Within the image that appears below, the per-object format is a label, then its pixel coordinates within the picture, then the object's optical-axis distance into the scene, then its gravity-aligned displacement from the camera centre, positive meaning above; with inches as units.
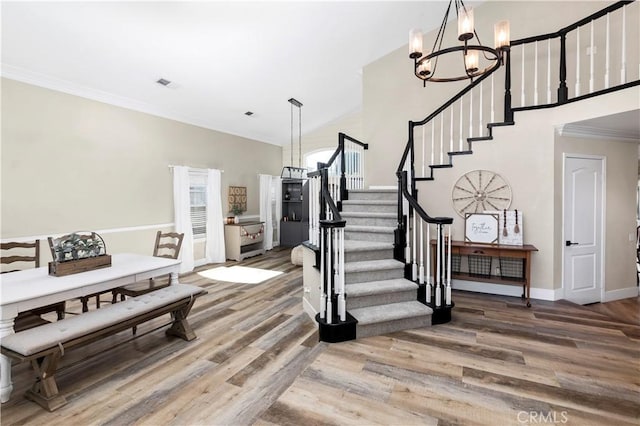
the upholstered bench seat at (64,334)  82.0 -36.2
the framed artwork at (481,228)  172.1 -12.3
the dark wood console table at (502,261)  155.9 -30.8
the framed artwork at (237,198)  290.7 +9.4
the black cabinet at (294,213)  336.6 -6.5
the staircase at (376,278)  127.9 -34.4
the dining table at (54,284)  87.1 -24.8
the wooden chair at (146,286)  134.0 -36.3
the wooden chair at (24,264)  104.0 -28.6
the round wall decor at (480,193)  173.6 +8.0
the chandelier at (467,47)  94.7 +55.0
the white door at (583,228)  169.3 -12.9
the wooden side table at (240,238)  278.4 -28.4
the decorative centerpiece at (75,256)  110.6 -17.9
